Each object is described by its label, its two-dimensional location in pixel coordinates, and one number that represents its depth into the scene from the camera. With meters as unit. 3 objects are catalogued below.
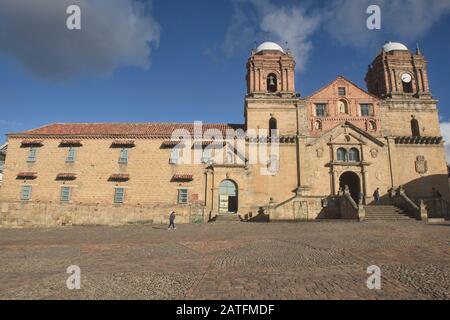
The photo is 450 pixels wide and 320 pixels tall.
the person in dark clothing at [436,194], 28.10
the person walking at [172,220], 21.09
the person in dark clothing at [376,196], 28.97
